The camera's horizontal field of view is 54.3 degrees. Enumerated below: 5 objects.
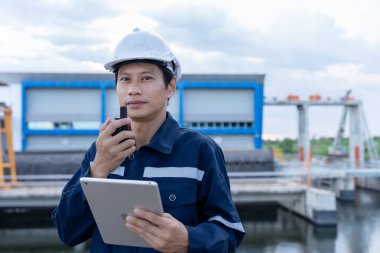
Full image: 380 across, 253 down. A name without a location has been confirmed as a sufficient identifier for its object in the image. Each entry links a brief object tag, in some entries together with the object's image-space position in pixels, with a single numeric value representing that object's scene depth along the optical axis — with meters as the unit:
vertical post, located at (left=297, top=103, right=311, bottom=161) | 28.19
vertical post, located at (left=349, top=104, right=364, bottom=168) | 28.59
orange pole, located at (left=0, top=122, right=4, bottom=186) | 17.12
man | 1.64
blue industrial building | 25.25
